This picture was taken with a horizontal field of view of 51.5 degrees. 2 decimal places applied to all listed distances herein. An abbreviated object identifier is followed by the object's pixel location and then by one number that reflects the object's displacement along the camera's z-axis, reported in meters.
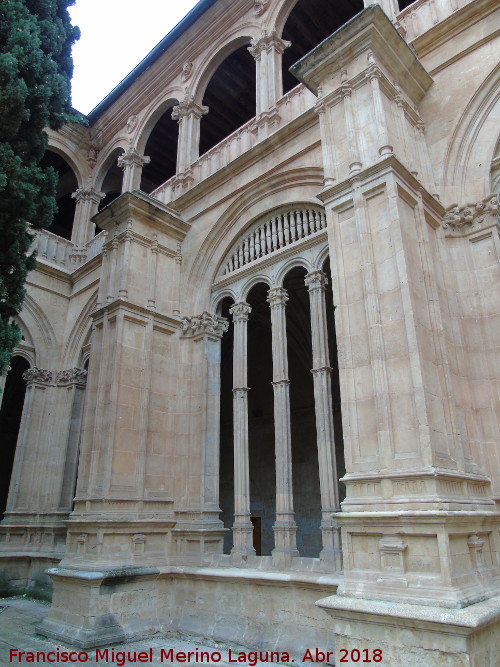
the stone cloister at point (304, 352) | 5.21
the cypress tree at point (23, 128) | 7.06
